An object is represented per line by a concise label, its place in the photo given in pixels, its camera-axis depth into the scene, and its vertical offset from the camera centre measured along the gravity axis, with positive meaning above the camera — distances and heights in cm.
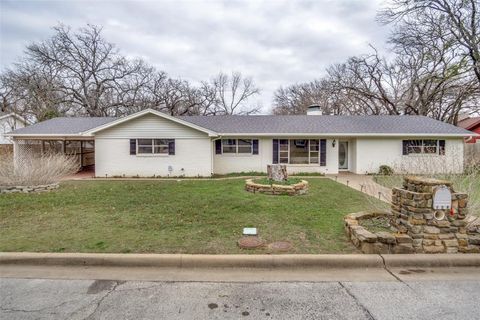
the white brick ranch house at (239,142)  1375 +86
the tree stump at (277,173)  948 -61
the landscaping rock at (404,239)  397 -128
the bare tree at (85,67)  2961 +1096
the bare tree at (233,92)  3959 +1022
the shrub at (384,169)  1410 -77
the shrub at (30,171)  920 -43
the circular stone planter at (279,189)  848 -106
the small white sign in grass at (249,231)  481 -139
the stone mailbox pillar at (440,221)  398 -102
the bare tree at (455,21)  1666 +887
